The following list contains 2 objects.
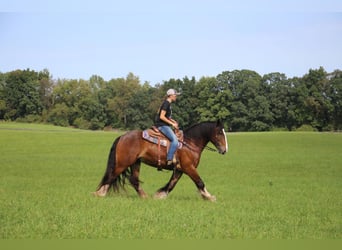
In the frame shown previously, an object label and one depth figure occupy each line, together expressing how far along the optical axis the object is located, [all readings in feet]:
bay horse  42.06
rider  40.83
